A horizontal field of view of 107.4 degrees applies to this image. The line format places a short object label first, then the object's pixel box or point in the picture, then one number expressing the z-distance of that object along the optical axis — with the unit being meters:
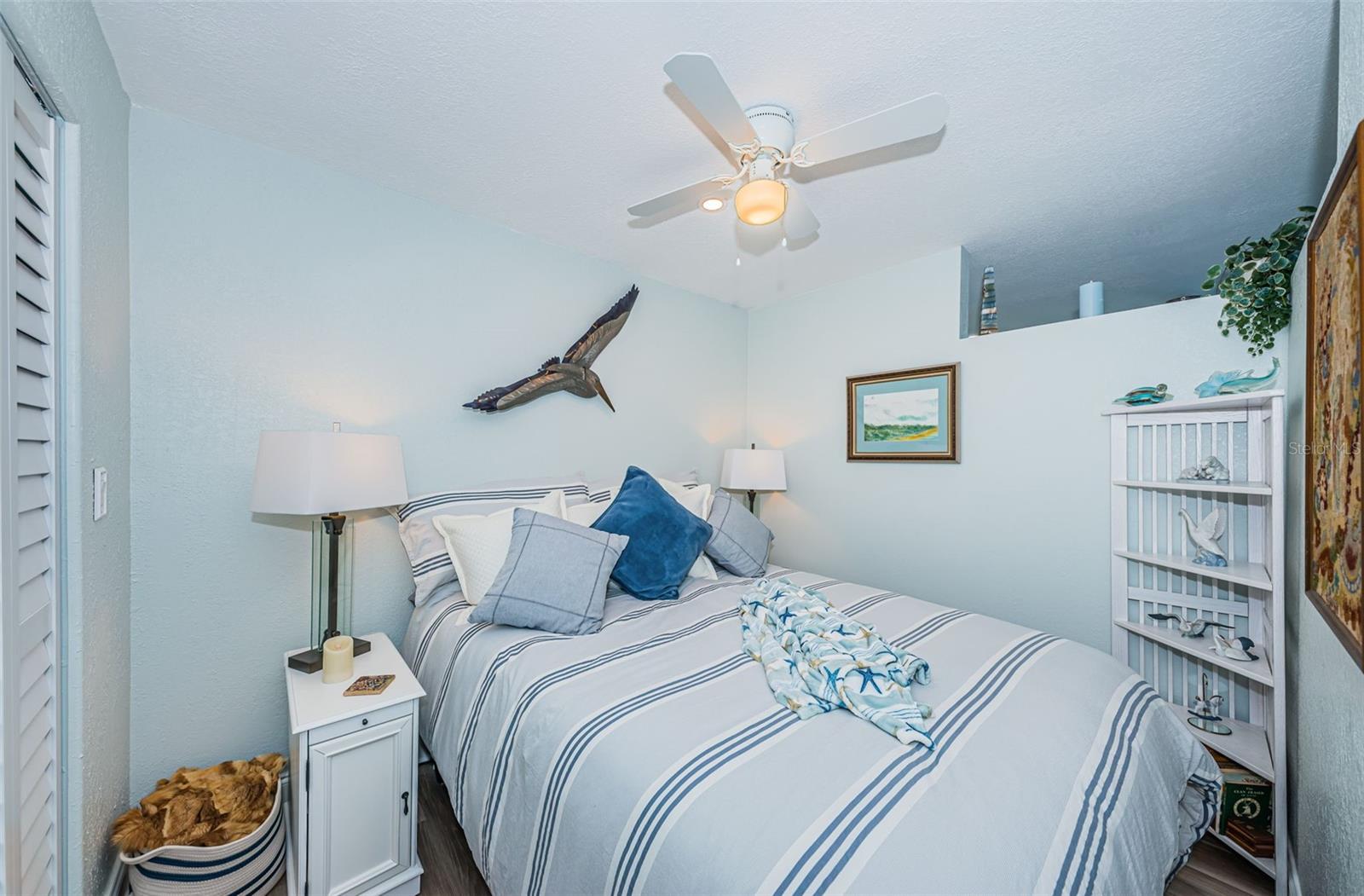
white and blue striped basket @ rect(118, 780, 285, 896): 1.34
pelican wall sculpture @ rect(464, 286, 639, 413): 2.46
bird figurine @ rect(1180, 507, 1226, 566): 1.88
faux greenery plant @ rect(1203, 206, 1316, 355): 1.73
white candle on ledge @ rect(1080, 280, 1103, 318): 2.34
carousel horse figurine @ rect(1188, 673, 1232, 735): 1.87
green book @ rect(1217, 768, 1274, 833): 1.65
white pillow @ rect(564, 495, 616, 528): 2.30
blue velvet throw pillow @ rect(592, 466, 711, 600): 2.12
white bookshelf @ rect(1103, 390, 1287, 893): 1.67
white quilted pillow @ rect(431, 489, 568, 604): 1.94
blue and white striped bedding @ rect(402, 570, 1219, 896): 0.84
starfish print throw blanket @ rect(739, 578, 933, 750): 1.16
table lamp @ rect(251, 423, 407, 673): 1.54
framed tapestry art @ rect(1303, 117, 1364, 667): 0.86
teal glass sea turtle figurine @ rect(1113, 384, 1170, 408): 2.04
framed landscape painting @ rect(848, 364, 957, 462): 2.70
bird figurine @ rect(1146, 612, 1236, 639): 1.96
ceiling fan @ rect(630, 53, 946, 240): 1.21
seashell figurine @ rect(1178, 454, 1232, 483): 1.89
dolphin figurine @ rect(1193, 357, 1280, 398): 1.80
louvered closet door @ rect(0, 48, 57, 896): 0.86
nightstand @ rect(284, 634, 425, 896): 1.34
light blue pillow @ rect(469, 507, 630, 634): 1.73
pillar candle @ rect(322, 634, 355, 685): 1.57
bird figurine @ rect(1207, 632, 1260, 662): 1.79
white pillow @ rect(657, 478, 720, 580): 2.56
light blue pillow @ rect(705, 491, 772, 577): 2.46
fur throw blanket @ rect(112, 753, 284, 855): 1.39
